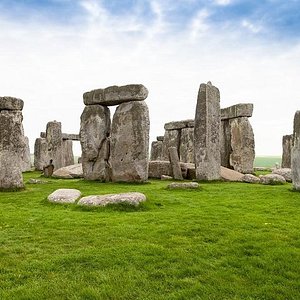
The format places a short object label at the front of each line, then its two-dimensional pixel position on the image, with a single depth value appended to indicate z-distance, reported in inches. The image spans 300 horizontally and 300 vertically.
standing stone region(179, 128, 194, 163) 1091.9
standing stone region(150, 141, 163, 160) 1374.3
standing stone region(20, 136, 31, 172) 1137.2
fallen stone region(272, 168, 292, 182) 732.0
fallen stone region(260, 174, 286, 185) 645.9
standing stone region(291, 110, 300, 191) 498.3
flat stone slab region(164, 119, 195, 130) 1102.2
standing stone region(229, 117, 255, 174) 892.6
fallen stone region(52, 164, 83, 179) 832.6
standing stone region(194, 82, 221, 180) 668.1
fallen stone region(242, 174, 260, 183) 671.1
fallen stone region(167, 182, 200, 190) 534.6
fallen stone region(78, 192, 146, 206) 372.0
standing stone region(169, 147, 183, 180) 752.3
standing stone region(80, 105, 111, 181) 729.0
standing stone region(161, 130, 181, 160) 1130.1
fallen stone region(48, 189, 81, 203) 406.6
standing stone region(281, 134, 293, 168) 1109.1
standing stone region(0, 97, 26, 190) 536.4
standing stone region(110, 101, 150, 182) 661.3
